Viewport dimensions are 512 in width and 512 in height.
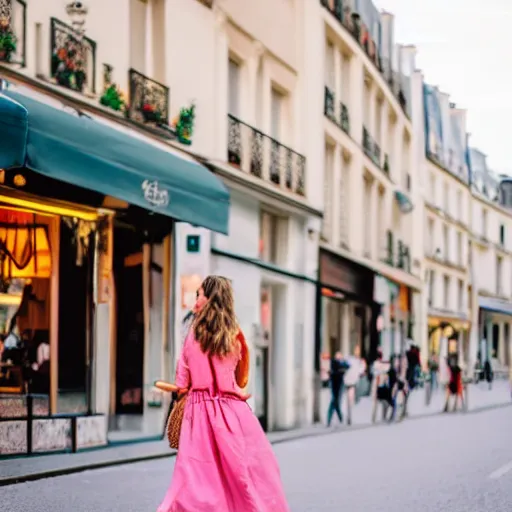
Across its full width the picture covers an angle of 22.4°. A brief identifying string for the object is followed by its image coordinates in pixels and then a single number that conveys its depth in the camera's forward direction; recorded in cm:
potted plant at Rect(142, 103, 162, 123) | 1916
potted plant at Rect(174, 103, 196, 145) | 2034
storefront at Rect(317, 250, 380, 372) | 3030
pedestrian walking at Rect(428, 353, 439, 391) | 4712
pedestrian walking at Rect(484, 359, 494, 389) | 6066
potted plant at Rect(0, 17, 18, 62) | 1499
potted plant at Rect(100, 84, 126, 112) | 1783
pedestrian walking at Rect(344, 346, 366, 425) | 2652
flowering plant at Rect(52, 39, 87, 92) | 1650
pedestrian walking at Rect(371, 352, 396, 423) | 2775
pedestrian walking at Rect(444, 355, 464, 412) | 3444
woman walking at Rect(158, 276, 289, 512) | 748
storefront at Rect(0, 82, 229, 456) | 1546
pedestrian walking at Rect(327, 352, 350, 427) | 2559
